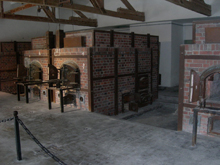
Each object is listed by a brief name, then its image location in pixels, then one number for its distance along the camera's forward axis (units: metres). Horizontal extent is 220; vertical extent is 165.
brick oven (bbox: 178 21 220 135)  3.41
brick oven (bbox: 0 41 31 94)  8.70
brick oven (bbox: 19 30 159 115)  5.54
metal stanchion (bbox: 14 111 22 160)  2.86
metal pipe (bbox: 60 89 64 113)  5.32
